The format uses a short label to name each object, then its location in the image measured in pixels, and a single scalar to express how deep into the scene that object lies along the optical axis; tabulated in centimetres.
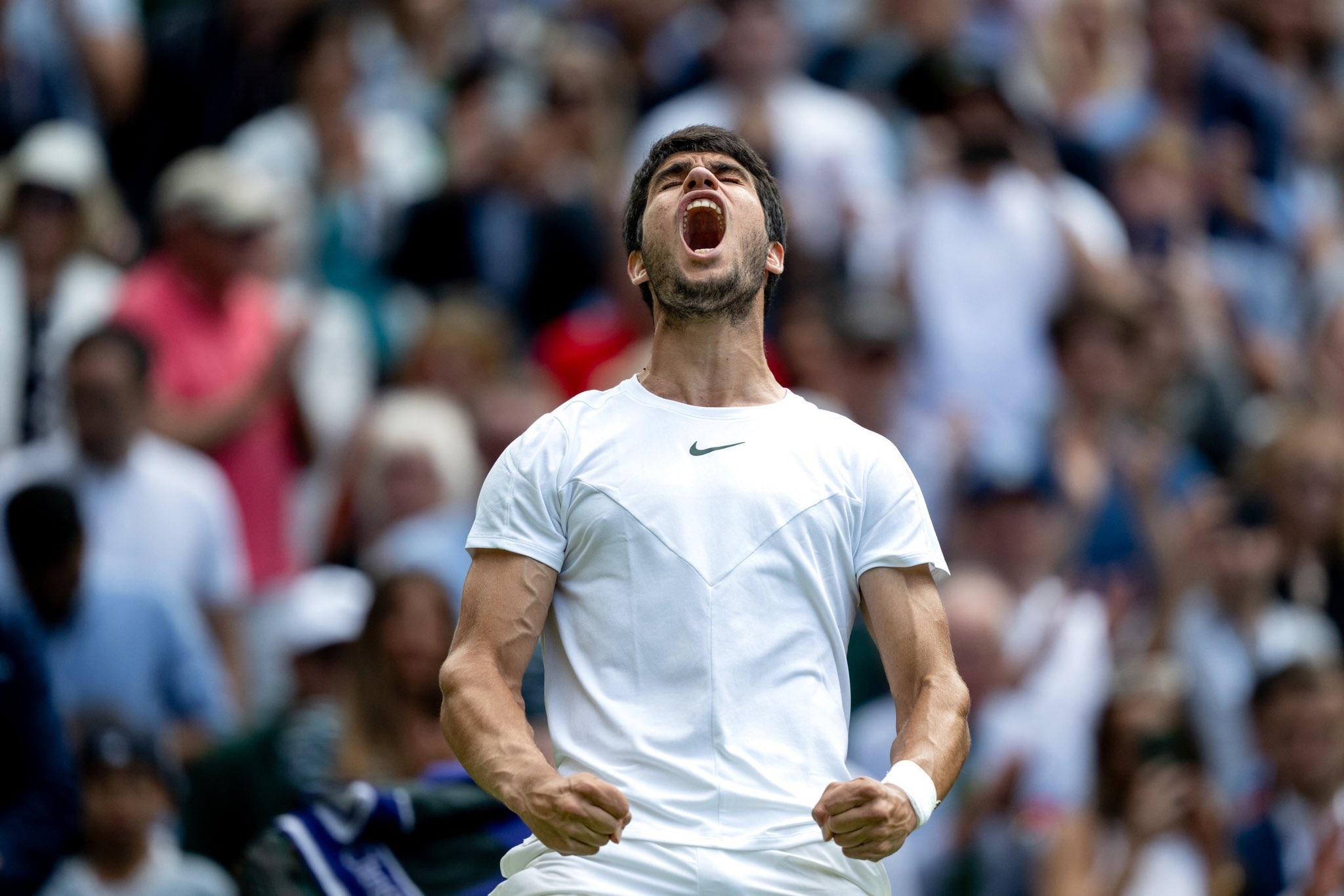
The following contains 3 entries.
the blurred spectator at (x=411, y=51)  2272
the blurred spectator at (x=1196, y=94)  2341
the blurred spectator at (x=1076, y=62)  2352
